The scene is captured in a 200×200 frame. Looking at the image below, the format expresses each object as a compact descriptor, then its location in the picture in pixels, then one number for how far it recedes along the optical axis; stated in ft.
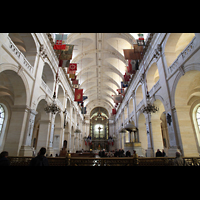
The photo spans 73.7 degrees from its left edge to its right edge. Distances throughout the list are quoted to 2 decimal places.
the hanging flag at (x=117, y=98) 72.72
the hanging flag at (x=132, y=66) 46.26
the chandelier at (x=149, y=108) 31.50
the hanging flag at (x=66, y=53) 38.27
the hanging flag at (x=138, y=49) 40.91
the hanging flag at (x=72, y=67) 47.95
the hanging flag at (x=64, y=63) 43.49
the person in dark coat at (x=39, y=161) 11.05
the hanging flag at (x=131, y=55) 41.29
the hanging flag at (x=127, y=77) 58.65
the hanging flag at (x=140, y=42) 38.86
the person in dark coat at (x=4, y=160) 12.02
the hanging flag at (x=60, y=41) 35.37
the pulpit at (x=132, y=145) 42.59
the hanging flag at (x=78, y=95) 59.06
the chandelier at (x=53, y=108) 30.56
